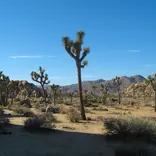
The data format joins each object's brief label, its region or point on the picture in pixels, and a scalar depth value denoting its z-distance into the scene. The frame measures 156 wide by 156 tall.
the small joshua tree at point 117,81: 56.99
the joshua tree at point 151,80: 36.83
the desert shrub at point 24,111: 20.28
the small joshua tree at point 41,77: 35.06
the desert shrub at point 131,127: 9.48
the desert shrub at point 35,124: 12.34
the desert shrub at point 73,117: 17.00
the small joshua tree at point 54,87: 45.19
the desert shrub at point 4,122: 13.15
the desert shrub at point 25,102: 34.92
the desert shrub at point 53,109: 24.58
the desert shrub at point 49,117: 16.48
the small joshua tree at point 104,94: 52.26
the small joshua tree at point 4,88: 40.78
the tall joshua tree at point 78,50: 19.25
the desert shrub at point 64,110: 23.31
